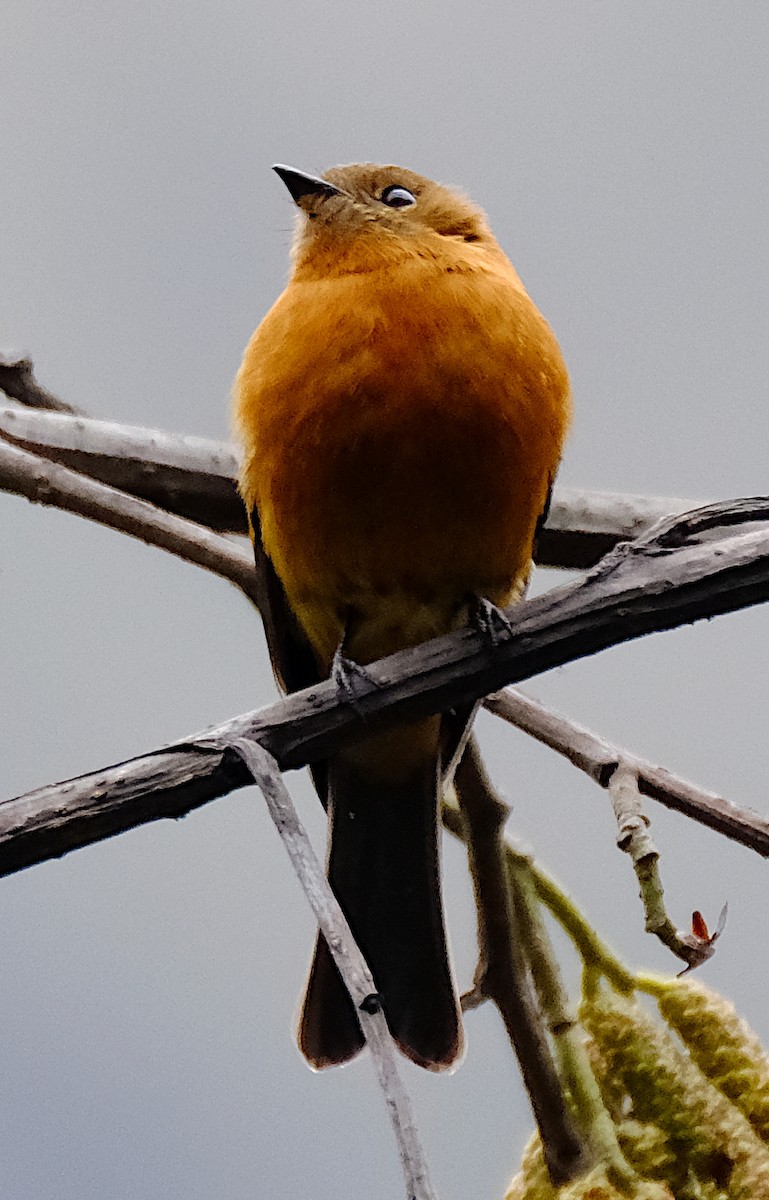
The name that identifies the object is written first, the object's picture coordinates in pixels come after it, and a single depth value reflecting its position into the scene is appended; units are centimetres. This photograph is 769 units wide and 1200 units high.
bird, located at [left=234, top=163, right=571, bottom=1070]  477
